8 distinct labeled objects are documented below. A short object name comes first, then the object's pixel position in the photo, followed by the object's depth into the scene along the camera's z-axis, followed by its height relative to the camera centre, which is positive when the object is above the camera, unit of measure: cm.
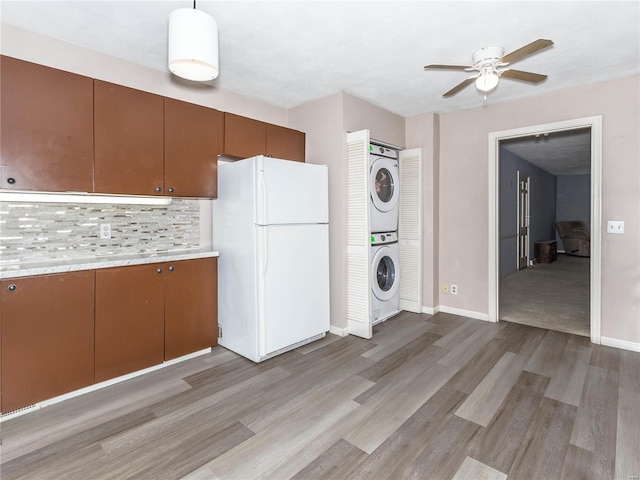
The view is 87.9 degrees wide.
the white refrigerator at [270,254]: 272 -18
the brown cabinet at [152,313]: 234 -62
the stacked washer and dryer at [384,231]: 365 +2
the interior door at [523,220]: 736 +28
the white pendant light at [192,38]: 167 +99
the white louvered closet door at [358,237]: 329 -5
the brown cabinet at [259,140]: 309 +94
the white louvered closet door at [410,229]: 414 +4
